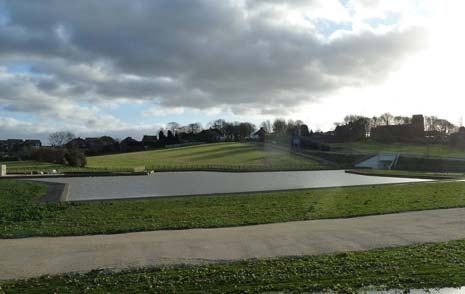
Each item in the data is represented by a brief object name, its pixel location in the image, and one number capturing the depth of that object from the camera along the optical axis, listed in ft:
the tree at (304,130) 455.54
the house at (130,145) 377.09
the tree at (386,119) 478.92
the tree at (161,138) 436.43
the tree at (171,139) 431.43
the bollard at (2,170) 127.44
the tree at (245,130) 466.29
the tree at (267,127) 493.68
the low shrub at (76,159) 177.17
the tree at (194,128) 499.84
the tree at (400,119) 472.44
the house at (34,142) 443.94
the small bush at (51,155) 186.09
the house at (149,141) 423.76
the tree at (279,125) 468.75
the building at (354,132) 426.92
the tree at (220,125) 478.59
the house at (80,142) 413.47
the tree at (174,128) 504.51
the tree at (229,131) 468.75
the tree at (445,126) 434.63
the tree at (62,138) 402.11
